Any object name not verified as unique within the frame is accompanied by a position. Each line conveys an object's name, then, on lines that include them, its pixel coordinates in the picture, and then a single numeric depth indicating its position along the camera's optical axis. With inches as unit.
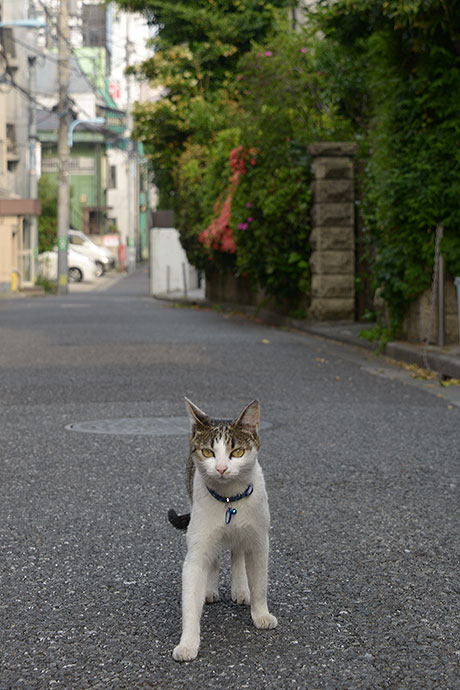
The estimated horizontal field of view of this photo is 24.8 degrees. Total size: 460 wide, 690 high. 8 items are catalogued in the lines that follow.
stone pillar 728.3
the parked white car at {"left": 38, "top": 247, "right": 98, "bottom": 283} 1993.8
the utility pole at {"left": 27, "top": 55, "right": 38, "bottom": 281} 1653.5
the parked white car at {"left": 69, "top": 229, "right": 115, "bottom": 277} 2246.6
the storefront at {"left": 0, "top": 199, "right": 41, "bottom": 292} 1449.2
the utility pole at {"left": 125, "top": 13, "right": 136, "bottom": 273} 2790.4
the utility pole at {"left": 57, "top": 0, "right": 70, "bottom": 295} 1573.6
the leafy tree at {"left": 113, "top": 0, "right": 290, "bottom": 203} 1211.9
